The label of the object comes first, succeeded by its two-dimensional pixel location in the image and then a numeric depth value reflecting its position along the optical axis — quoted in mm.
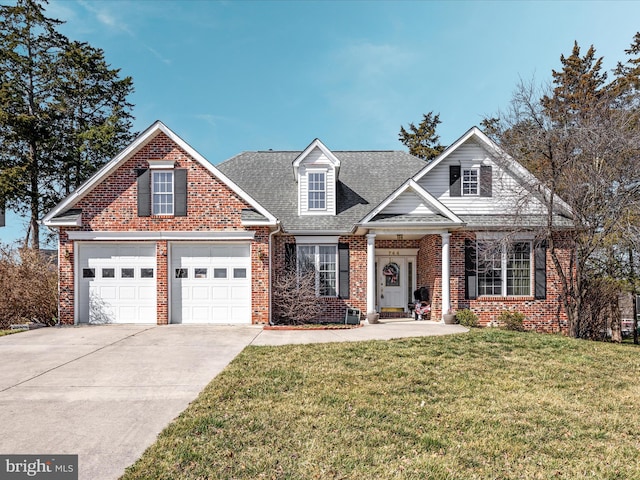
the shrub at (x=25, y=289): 13038
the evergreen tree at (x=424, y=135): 37656
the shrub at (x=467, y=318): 13491
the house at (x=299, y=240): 13039
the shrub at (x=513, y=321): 13469
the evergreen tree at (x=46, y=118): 22766
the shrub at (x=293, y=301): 13797
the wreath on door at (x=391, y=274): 16234
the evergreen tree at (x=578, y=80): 28633
